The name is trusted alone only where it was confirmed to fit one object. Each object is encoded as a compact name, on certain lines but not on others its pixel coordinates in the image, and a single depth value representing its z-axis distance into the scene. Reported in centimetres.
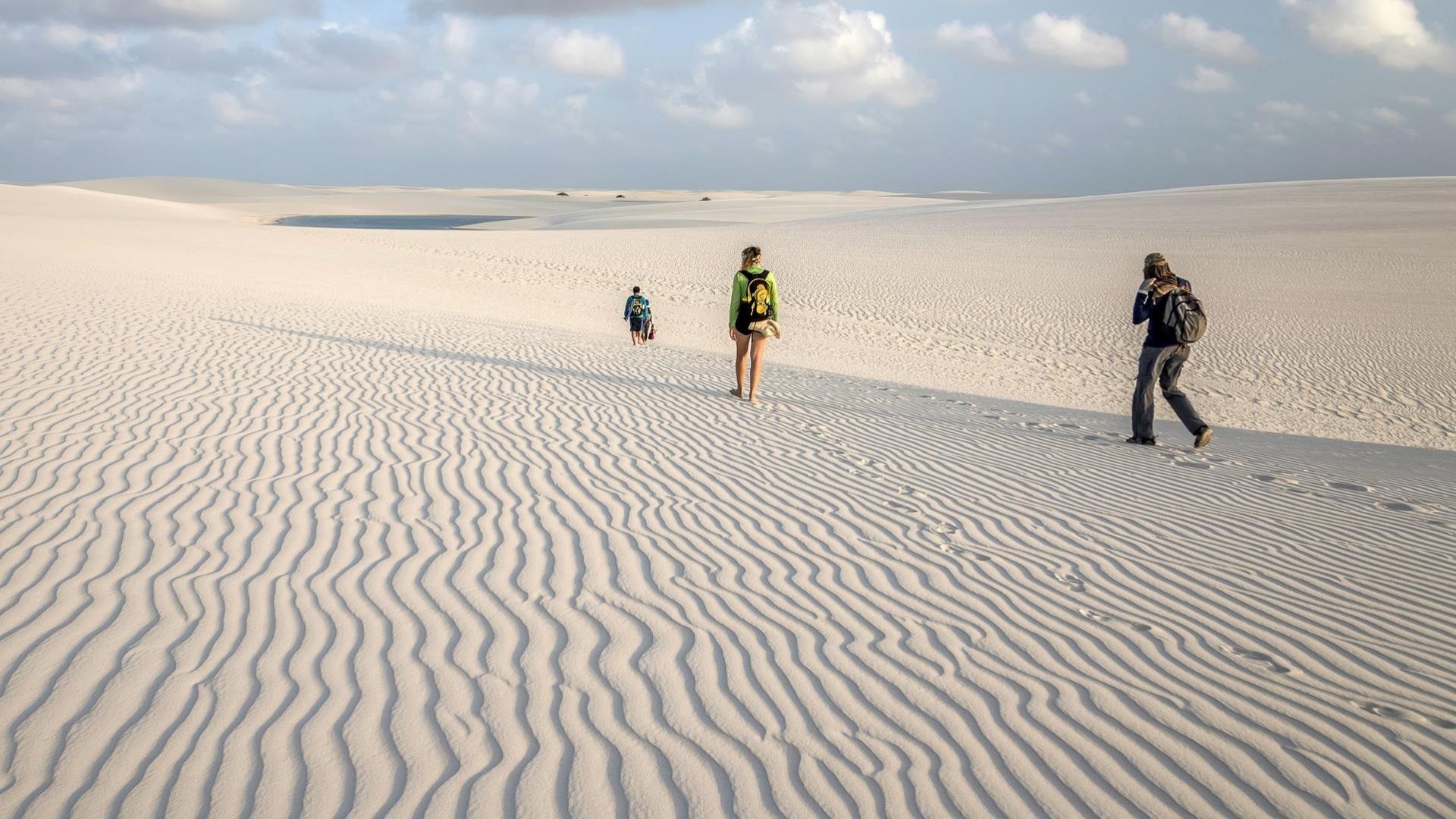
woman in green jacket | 993
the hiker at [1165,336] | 860
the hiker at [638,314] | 1496
